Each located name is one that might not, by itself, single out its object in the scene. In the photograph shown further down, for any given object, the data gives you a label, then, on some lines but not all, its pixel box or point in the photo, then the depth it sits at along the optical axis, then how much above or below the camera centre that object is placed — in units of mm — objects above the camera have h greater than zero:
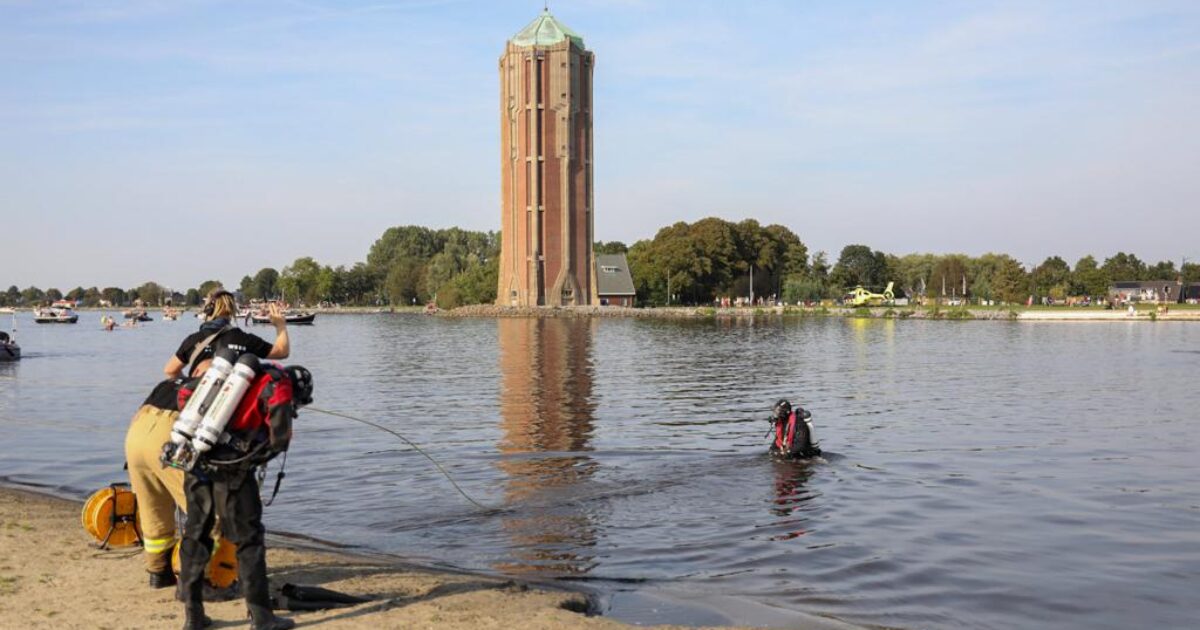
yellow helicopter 168000 +457
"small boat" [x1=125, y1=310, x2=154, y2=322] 158175 -2147
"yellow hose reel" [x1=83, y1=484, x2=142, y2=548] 11430 -2462
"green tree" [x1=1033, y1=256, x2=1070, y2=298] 187000 +3619
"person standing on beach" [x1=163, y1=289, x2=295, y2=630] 8594 -1984
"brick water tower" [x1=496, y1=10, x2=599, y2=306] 160500 +19835
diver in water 21391 -2787
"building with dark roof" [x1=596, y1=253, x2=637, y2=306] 170500 +3297
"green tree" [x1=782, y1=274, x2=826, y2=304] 174500 +1693
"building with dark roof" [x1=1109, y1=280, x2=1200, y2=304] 189875 +1672
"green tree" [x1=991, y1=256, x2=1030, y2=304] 171625 +2962
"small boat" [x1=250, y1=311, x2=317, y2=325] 144625 -2422
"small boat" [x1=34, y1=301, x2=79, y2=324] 165750 -2160
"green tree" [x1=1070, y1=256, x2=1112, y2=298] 189875 +3397
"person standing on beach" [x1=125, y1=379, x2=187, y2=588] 9383 -1676
